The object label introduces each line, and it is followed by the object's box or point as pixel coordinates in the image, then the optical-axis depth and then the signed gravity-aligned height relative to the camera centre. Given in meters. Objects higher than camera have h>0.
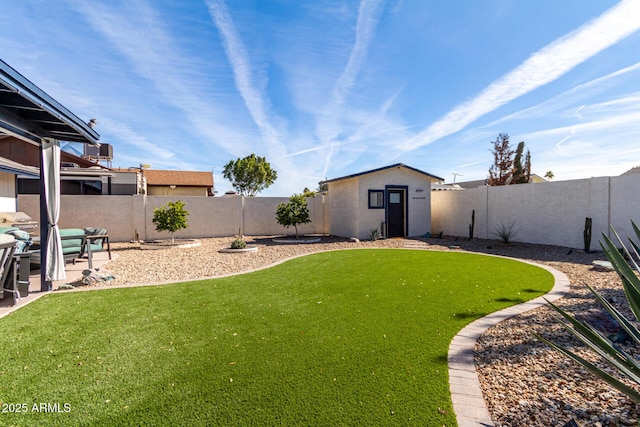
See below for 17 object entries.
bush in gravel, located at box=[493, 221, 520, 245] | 12.00 -0.88
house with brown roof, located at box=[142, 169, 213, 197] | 32.71 +3.35
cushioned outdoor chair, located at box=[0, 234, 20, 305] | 4.74 -0.92
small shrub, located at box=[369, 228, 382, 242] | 14.60 -1.13
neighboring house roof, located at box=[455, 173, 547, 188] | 31.69 +3.27
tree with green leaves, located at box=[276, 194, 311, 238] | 14.49 +0.00
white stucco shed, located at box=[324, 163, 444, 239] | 14.88 +0.53
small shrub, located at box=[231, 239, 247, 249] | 11.38 -1.28
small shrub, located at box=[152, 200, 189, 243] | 12.40 -0.21
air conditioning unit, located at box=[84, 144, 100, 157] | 21.36 +4.50
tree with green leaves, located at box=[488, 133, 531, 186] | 25.48 +4.26
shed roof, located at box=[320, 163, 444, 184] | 14.59 +2.04
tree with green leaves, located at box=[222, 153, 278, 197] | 43.41 +5.79
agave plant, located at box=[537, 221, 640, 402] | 1.26 -0.65
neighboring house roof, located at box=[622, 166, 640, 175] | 19.16 +2.80
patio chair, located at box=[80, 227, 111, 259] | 9.11 -0.99
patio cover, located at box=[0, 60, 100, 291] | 4.64 +1.46
